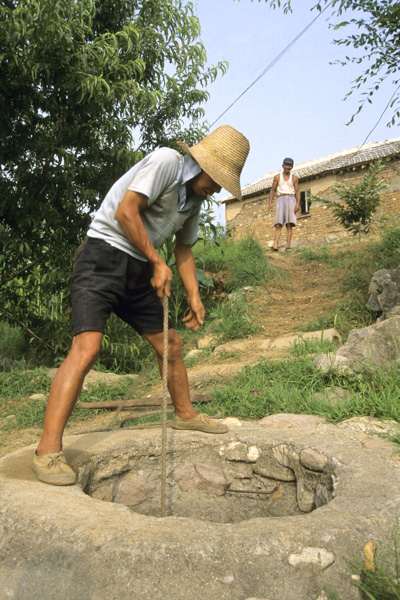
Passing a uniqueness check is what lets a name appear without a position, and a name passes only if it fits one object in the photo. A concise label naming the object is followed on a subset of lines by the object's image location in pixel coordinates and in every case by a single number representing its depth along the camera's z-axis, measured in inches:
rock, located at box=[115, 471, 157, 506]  91.7
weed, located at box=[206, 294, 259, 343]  217.3
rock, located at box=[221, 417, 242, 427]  114.3
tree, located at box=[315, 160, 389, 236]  281.7
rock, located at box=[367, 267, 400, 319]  187.0
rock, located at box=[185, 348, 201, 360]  203.9
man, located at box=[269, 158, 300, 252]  351.9
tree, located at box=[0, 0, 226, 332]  160.4
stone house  476.1
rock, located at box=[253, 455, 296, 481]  91.0
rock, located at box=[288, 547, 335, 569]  53.2
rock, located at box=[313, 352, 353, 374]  130.8
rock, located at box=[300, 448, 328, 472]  83.5
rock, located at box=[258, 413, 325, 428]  109.6
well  51.5
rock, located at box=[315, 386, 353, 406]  119.5
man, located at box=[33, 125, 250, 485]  79.0
